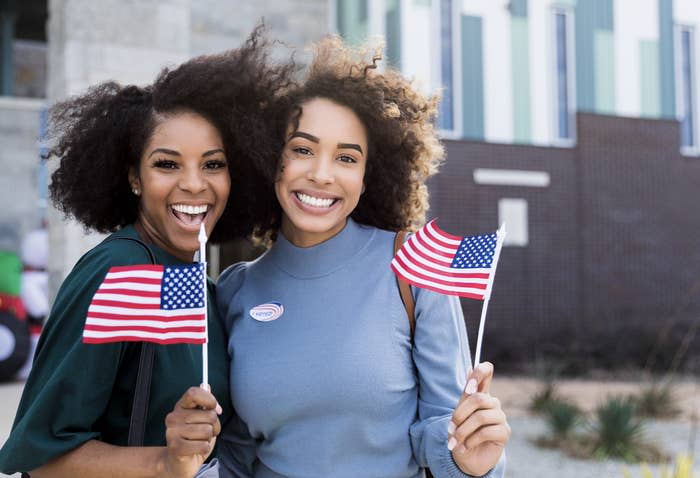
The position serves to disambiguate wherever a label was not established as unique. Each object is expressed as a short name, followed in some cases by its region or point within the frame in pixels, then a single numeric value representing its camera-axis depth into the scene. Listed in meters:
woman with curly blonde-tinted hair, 2.36
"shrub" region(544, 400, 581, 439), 7.94
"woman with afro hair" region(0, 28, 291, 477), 2.11
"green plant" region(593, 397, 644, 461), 7.50
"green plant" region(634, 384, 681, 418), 9.23
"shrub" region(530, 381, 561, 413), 9.17
